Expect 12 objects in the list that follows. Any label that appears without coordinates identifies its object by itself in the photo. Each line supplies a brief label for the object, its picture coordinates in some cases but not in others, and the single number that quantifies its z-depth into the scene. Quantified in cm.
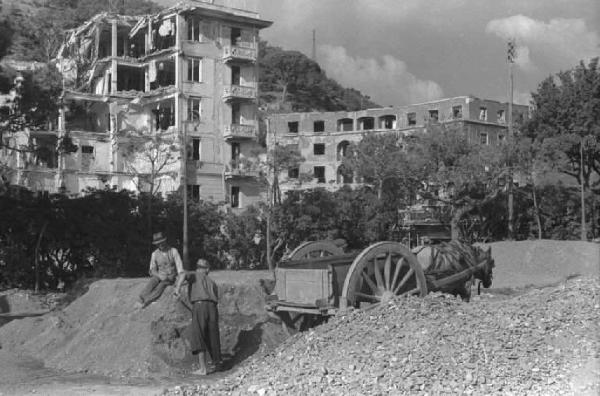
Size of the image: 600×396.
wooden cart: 1097
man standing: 1092
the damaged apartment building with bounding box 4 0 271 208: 5225
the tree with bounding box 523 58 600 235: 4466
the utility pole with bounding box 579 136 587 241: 4344
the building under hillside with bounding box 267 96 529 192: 6619
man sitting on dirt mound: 1264
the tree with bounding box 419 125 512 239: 4153
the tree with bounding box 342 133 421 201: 4278
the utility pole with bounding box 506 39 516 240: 4410
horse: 1427
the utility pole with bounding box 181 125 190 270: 3291
